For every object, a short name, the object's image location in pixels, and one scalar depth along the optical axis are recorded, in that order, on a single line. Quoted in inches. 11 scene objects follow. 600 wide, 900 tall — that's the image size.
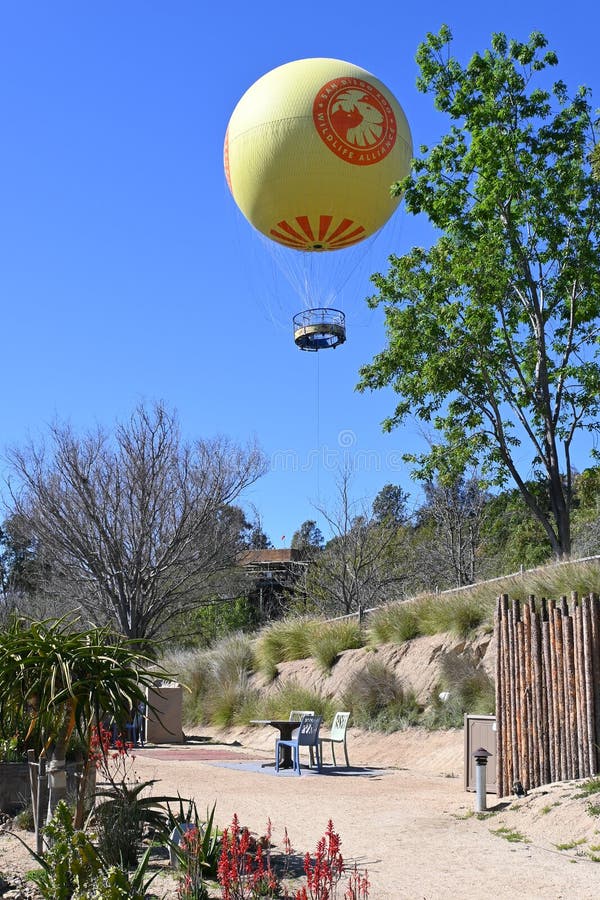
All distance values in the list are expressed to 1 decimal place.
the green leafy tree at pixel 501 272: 793.6
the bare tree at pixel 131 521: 1090.7
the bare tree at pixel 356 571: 1407.5
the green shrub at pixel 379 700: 708.0
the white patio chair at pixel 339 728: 619.2
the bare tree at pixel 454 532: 1383.6
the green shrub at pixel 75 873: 197.3
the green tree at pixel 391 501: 2463.5
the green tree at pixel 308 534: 3452.3
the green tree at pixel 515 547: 1393.9
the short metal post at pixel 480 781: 392.5
